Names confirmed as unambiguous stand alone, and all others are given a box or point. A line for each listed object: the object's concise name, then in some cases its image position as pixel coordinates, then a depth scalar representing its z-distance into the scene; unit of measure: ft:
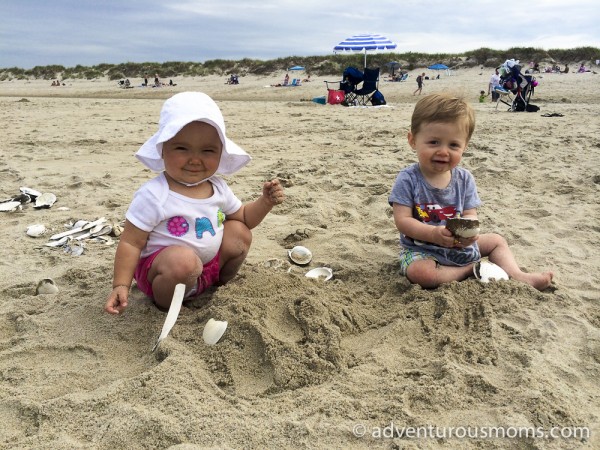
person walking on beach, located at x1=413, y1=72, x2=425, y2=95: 62.38
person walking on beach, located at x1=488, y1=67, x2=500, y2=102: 45.94
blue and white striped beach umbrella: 66.39
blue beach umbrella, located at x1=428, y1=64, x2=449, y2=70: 89.92
